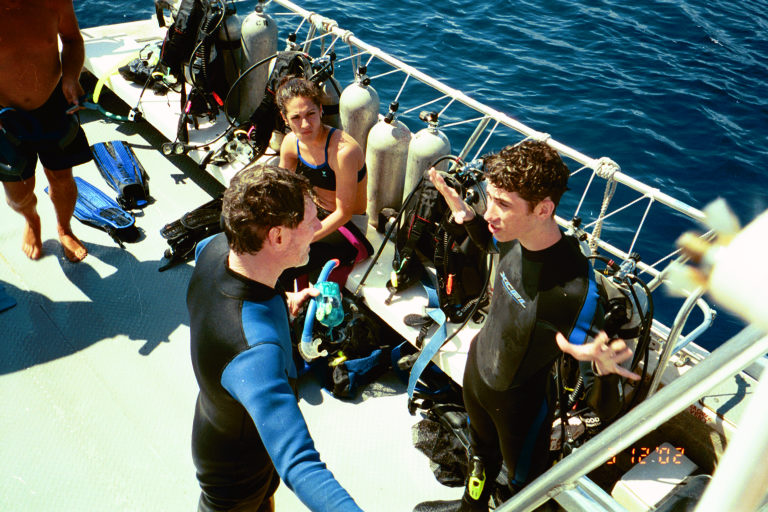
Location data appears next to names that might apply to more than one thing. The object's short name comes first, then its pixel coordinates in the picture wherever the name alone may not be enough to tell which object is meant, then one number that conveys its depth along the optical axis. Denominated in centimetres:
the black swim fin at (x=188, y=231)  391
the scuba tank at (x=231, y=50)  452
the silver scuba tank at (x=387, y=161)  366
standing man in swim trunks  330
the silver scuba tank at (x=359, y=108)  380
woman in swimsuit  315
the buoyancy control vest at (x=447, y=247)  313
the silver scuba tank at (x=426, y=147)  344
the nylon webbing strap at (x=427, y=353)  312
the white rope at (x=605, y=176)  296
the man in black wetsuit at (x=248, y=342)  158
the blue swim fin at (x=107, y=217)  416
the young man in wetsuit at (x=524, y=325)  216
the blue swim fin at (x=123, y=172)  445
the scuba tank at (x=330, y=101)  395
